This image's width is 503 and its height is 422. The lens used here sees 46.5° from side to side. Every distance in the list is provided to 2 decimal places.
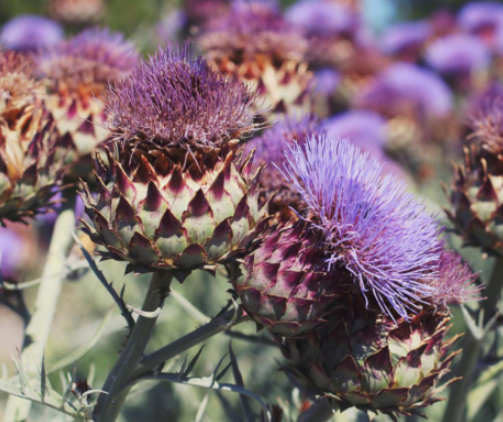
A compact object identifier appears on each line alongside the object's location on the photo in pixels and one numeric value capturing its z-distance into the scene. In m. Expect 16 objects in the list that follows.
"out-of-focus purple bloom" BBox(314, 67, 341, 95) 4.05
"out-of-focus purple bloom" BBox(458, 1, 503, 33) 4.91
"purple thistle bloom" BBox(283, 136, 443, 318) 1.10
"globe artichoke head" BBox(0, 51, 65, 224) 1.28
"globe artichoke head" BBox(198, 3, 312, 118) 1.83
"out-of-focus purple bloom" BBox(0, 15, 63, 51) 3.42
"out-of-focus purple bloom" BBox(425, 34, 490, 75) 4.39
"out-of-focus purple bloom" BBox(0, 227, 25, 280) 3.18
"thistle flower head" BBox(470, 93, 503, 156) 1.52
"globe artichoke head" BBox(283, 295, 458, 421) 1.13
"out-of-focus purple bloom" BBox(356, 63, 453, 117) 3.79
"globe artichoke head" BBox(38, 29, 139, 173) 1.52
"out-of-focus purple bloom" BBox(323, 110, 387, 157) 2.95
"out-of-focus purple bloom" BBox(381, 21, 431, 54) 4.89
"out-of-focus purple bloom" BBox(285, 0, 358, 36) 4.20
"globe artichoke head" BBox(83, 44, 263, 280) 1.04
